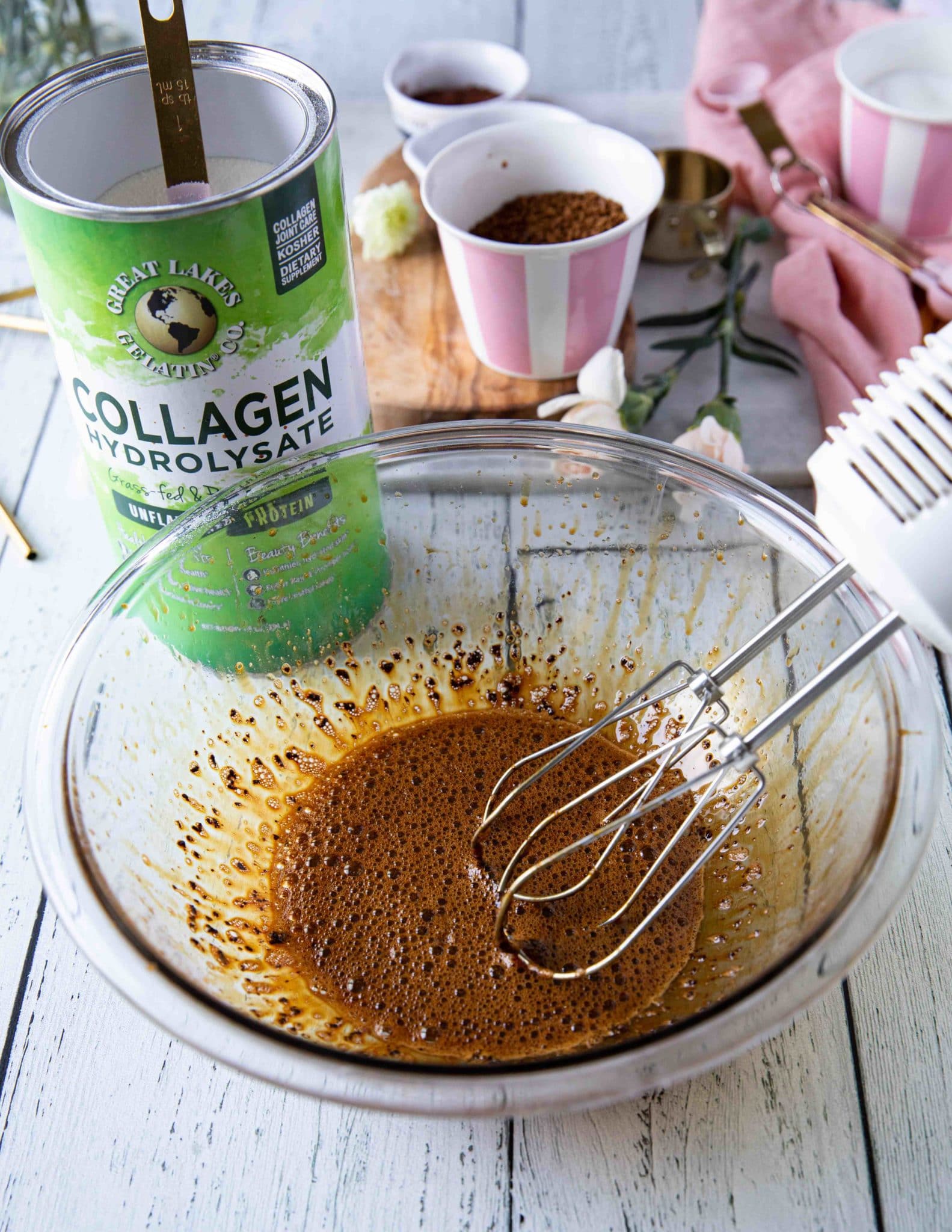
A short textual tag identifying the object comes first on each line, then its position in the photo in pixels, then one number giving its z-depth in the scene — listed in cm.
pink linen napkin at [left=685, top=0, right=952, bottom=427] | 79
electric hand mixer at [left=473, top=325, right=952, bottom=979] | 35
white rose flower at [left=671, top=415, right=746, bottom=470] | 69
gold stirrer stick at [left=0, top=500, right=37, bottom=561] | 74
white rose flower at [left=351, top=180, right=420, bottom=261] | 87
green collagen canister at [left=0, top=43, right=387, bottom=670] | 49
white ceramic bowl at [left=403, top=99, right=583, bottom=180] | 87
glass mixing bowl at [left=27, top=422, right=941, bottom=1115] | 41
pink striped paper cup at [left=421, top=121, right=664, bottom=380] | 71
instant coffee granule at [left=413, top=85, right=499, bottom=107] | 97
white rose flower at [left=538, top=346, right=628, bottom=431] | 72
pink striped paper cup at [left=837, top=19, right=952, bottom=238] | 81
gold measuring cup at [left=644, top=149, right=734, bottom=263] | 86
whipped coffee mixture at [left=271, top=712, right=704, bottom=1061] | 49
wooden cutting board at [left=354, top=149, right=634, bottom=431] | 77
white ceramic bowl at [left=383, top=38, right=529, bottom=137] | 97
